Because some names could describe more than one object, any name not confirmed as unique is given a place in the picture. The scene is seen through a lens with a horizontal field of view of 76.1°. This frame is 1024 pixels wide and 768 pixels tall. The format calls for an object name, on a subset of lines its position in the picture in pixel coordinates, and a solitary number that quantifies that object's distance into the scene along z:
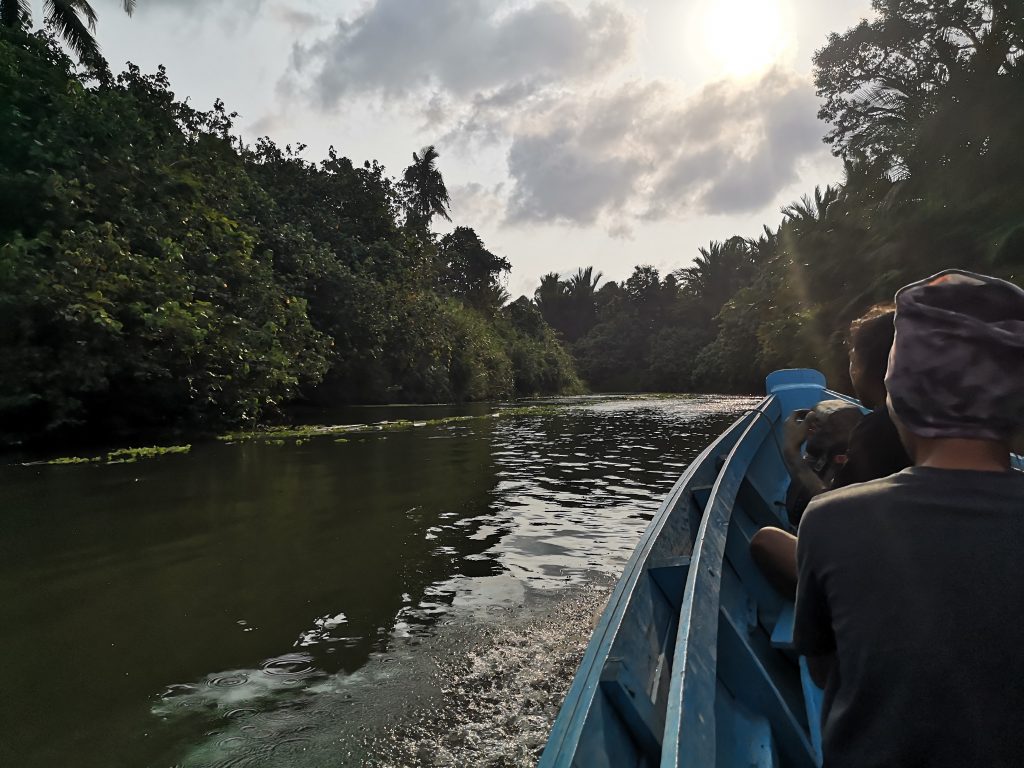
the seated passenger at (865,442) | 2.11
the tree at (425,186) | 38.56
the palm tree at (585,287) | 78.50
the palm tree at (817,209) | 24.08
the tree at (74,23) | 18.71
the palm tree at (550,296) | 78.62
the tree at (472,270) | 45.59
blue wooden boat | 1.55
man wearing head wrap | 1.07
